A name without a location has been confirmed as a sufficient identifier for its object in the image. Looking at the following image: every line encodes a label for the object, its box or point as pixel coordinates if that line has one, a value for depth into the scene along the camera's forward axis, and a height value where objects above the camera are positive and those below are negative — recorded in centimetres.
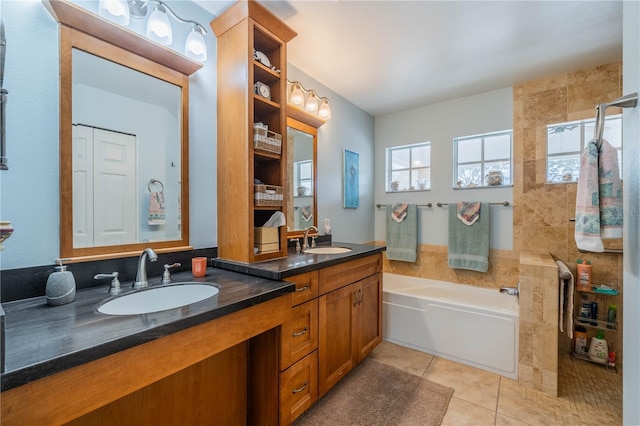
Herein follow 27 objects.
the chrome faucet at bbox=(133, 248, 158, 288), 119 -27
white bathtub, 200 -95
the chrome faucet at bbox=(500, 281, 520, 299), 232 -70
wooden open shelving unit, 153 +61
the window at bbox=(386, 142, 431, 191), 312 +54
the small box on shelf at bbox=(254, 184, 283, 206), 159 +10
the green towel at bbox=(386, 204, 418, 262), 306 -28
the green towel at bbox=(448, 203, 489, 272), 266 -31
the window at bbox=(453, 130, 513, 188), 270 +55
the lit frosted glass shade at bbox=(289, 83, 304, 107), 219 +96
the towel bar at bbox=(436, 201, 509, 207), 262 +7
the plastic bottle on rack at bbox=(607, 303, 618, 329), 215 -83
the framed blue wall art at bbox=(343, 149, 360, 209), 291 +36
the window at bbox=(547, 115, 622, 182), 236 +60
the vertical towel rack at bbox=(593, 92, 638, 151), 71 +30
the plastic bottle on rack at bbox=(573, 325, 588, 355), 224 -111
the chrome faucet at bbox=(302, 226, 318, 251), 226 -24
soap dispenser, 95 -28
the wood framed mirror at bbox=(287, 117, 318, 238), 229 +32
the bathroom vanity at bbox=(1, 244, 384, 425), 65 -46
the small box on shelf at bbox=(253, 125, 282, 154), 157 +44
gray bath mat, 155 -121
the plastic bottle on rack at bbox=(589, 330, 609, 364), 213 -111
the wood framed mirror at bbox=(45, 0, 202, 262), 113 +35
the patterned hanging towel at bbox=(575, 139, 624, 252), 92 +5
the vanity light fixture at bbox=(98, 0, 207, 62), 121 +94
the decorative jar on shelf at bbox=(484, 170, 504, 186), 268 +34
